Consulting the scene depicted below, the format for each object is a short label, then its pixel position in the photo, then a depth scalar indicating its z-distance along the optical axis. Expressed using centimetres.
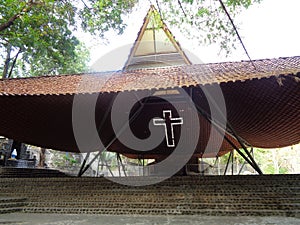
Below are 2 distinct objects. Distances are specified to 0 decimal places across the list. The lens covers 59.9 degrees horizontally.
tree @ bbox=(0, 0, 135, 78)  723
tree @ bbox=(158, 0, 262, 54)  440
